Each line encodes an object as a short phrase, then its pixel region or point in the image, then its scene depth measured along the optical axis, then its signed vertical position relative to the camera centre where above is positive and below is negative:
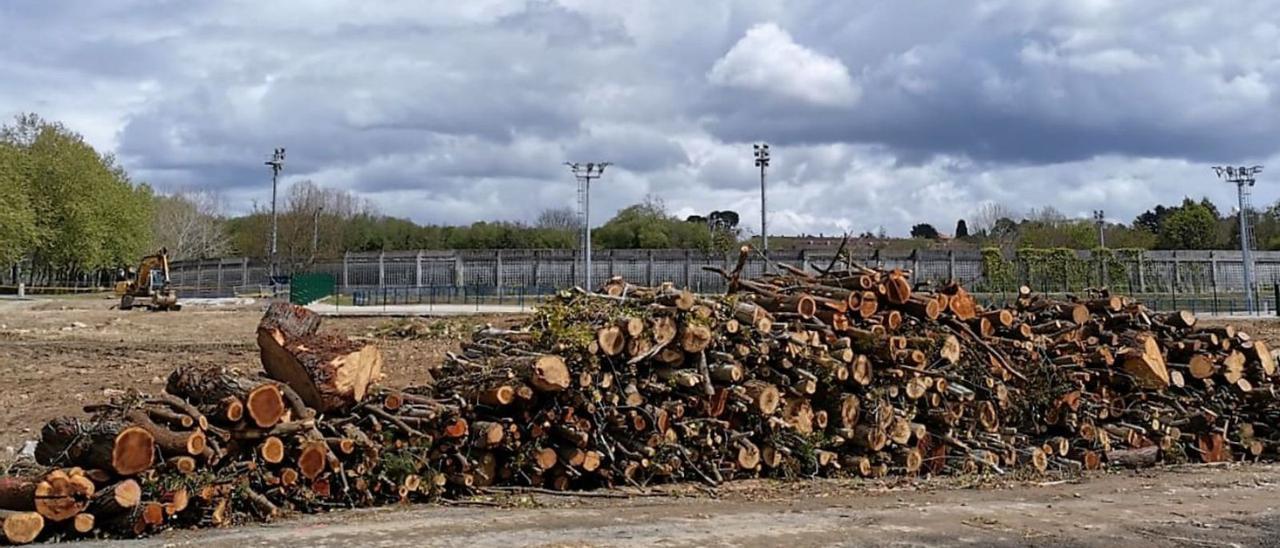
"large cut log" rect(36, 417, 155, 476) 6.95 -1.15
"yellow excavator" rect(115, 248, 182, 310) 39.09 -0.11
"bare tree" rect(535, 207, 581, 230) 89.22 +5.79
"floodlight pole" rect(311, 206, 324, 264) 72.18 +3.71
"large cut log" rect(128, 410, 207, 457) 7.16 -1.11
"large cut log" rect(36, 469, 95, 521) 6.79 -1.43
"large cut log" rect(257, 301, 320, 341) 8.47 -0.33
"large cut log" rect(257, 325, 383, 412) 8.18 -0.69
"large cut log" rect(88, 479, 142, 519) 6.95 -1.48
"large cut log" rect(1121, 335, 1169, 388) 10.88 -0.91
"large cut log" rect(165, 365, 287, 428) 7.59 -0.84
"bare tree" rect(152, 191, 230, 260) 82.88 +4.49
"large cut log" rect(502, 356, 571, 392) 8.50 -0.77
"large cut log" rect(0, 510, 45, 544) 6.66 -1.61
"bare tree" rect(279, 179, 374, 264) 72.50 +4.21
